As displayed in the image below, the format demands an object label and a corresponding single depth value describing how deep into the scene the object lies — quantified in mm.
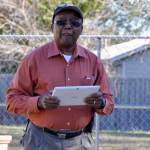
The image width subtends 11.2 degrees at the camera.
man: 5522
